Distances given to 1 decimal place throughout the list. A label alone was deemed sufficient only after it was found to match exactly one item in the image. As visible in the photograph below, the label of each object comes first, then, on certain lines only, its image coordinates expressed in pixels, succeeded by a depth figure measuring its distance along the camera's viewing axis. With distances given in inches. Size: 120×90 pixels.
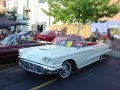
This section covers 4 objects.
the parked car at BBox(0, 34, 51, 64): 151.2
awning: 201.3
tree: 250.4
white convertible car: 118.9
